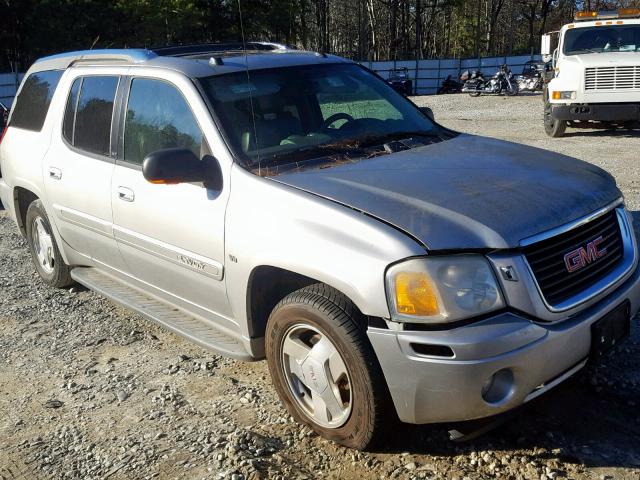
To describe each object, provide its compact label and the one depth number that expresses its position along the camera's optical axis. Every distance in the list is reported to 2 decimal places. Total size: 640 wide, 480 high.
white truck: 12.54
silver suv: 2.80
